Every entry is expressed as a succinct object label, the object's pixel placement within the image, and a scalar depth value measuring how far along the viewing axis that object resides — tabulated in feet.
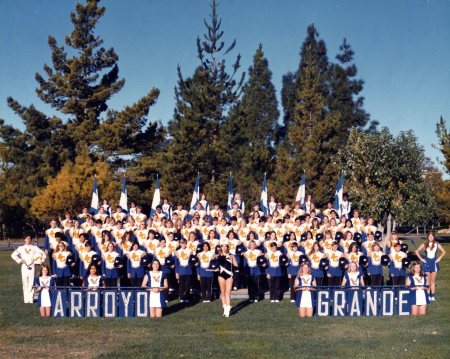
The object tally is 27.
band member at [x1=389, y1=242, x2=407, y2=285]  45.65
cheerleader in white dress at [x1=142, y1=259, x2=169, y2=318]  40.65
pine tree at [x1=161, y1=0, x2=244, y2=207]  120.88
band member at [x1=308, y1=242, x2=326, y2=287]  45.80
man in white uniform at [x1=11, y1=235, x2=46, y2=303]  46.65
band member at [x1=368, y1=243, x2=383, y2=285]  46.09
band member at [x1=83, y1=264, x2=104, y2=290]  42.63
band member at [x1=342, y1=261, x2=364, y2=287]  42.86
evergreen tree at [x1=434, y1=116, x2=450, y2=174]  98.07
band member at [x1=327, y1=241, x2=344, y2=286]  45.75
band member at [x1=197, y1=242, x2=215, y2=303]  46.21
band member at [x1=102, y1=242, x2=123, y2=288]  45.62
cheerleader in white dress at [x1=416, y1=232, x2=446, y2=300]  46.91
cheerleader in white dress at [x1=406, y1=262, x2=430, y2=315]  40.88
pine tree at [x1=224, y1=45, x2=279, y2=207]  126.72
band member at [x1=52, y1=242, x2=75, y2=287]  45.91
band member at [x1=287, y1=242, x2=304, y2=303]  47.16
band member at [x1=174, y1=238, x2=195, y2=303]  46.62
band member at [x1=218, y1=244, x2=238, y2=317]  41.42
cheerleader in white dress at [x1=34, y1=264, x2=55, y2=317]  40.86
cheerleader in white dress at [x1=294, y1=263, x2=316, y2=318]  40.73
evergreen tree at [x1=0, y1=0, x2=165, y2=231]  126.93
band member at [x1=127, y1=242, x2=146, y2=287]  46.03
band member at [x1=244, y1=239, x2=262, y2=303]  47.50
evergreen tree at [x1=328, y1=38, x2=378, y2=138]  175.52
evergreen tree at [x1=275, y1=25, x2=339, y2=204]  125.90
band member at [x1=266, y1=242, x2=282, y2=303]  46.50
